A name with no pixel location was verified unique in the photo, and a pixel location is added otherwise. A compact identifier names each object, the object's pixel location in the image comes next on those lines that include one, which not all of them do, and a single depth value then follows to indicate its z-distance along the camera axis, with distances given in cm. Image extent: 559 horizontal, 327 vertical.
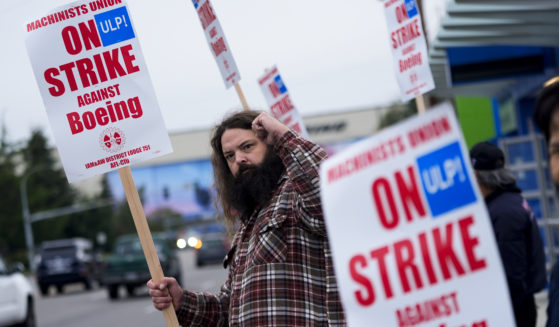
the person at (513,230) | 469
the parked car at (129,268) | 2372
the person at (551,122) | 202
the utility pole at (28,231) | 4988
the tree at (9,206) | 5612
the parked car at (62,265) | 2894
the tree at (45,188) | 6216
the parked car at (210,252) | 4425
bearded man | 321
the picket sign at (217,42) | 638
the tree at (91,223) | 7099
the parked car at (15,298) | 1432
